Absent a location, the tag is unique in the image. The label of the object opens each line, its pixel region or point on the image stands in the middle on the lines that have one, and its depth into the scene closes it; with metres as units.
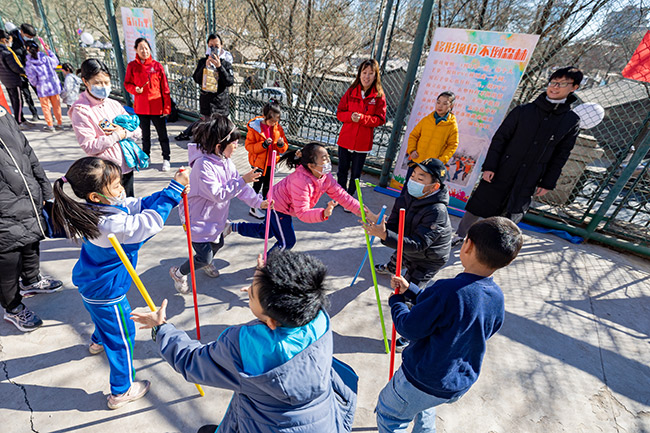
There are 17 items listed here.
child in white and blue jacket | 1.63
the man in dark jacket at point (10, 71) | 6.04
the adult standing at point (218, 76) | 5.36
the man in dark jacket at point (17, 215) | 2.07
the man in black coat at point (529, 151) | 3.14
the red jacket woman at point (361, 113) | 4.25
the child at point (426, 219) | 2.31
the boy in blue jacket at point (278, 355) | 1.15
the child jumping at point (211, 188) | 2.53
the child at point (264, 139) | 3.98
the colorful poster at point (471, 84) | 4.15
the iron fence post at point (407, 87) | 4.38
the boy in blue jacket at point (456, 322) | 1.37
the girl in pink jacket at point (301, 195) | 2.69
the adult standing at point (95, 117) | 2.85
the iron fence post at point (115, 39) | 6.76
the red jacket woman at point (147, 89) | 4.76
